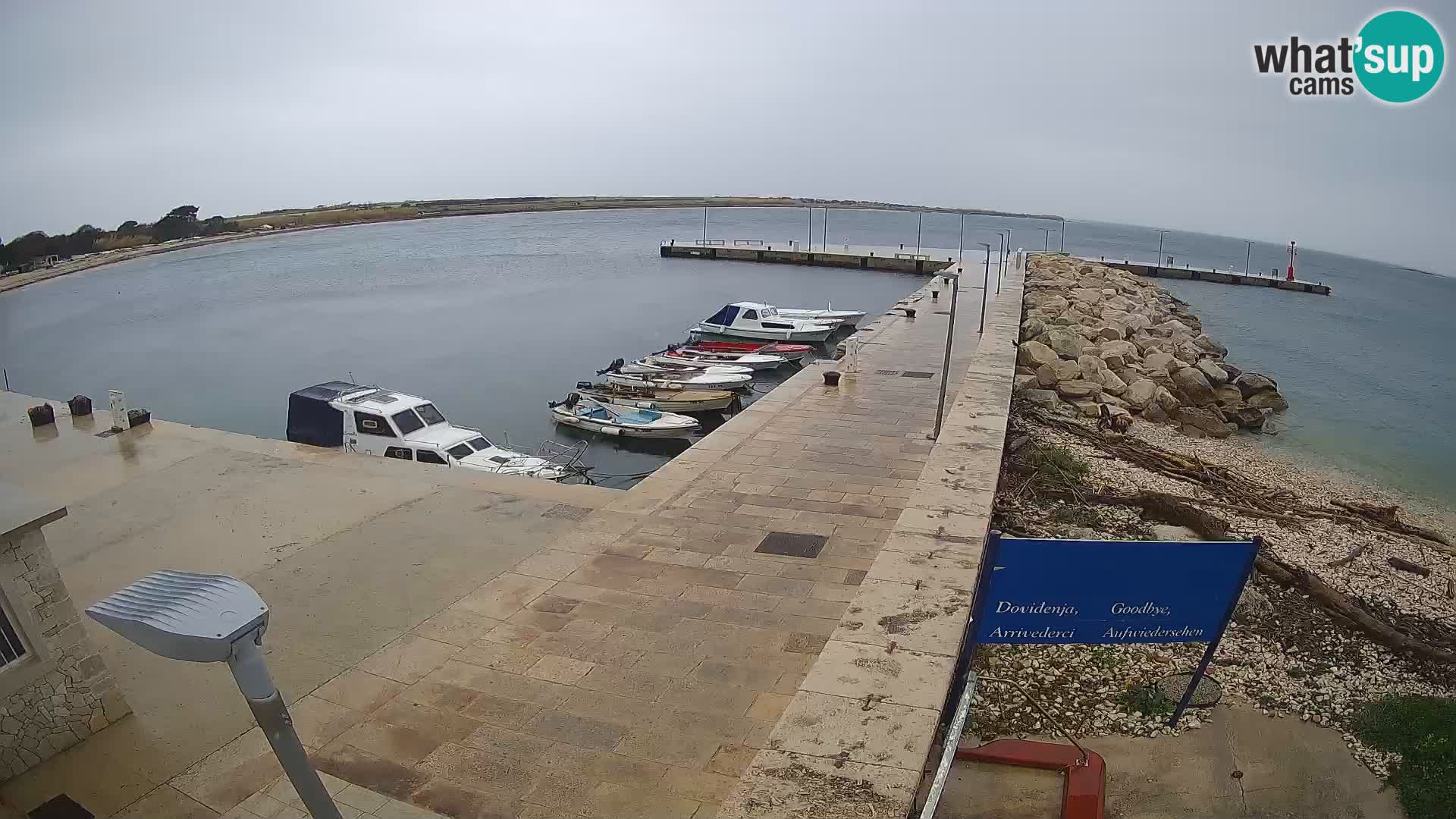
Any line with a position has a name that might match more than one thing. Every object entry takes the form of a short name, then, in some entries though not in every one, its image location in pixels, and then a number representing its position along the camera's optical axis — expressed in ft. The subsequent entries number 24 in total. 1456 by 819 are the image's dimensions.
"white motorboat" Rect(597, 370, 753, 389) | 71.97
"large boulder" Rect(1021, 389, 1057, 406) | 45.21
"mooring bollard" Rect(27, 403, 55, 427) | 50.80
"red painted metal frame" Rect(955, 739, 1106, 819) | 13.88
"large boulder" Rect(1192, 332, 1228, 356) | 88.54
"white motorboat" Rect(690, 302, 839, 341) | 98.02
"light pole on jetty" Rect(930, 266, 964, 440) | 31.19
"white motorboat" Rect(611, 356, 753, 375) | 76.89
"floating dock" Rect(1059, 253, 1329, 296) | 184.03
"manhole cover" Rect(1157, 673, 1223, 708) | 17.43
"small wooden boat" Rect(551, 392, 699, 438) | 63.93
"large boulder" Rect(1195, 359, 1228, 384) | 65.72
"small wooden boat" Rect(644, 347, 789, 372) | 83.66
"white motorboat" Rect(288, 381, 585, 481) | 49.70
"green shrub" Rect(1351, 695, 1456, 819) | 15.39
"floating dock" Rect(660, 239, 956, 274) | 178.19
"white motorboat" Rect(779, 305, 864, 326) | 103.65
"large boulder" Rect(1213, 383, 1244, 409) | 63.21
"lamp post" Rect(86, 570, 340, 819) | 7.36
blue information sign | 13.26
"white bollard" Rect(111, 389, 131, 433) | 48.98
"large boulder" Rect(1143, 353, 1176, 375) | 64.75
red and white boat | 90.02
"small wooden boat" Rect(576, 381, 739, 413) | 68.85
